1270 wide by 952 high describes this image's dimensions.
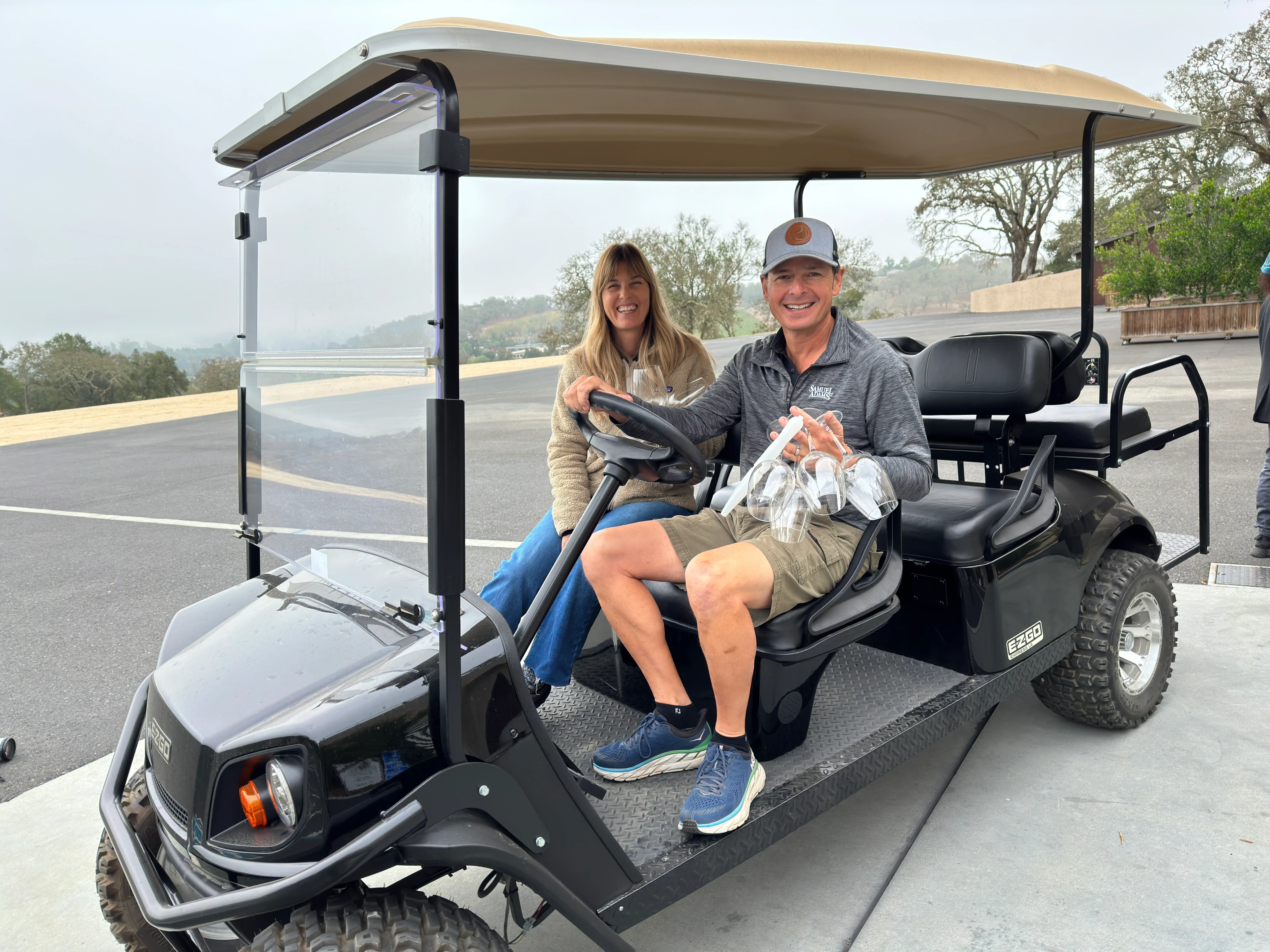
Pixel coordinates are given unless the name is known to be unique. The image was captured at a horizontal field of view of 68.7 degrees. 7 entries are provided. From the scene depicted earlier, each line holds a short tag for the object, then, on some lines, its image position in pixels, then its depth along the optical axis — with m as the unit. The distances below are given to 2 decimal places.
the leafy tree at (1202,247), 17.02
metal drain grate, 4.16
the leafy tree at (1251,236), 16.25
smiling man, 1.99
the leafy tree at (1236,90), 22.53
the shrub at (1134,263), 18.44
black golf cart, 1.48
